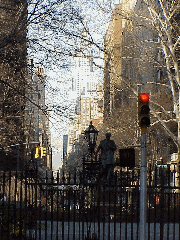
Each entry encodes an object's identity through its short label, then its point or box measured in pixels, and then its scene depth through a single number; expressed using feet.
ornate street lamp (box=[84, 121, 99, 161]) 71.56
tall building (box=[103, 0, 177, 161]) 84.02
